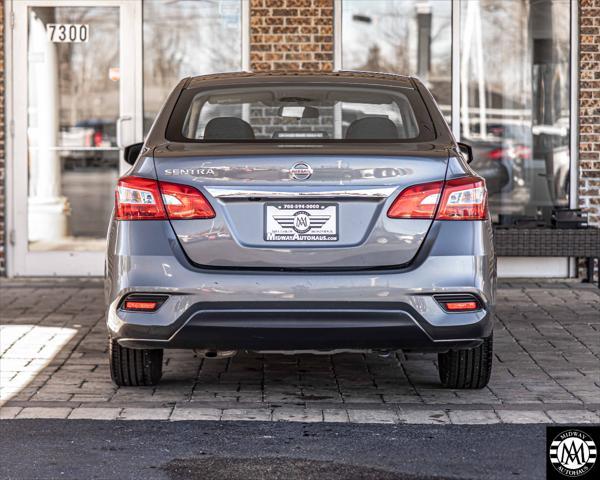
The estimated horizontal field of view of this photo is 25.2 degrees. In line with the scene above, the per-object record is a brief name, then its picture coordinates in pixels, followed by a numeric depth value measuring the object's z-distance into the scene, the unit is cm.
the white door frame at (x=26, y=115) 1130
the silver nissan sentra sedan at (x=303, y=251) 586
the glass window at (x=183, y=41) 1139
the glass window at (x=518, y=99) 1138
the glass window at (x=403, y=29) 1135
